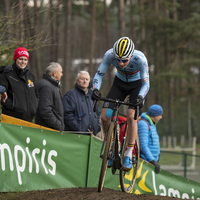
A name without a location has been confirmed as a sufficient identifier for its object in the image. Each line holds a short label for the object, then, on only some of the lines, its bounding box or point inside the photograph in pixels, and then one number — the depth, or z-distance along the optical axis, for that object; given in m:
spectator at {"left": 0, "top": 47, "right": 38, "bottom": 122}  15.35
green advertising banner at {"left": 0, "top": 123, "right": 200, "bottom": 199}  13.68
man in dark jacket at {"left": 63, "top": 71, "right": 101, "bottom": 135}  17.61
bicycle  12.54
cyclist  12.81
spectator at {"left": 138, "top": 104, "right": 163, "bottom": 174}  17.52
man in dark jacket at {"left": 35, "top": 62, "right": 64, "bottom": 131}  16.56
